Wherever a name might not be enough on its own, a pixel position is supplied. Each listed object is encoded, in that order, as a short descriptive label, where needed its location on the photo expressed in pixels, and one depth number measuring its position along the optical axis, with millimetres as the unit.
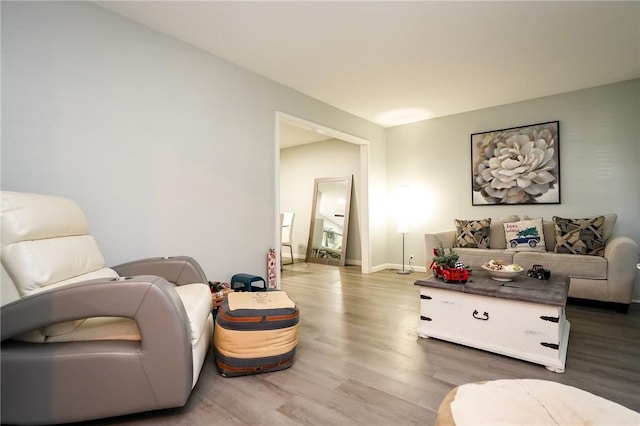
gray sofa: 2934
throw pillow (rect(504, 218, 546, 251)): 3730
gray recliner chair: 1270
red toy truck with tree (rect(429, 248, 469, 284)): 2301
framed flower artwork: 4039
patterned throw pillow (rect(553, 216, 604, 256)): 3326
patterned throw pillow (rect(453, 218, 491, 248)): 4086
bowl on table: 2266
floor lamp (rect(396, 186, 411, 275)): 5027
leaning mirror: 5863
